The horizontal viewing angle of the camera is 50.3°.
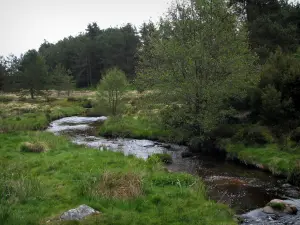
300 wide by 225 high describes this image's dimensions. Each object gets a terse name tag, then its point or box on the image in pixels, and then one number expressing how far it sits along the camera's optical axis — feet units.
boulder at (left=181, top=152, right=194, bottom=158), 92.27
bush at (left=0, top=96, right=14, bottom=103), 260.62
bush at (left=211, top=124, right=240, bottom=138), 98.63
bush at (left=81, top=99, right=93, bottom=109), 228.02
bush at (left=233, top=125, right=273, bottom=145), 87.61
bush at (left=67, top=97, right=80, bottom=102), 255.29
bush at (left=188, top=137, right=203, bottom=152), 97.30
